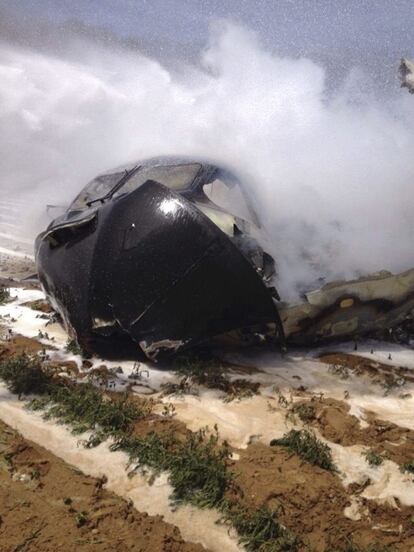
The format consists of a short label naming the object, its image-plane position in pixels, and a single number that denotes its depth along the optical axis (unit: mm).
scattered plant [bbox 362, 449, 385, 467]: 2855
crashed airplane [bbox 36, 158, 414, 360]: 3715
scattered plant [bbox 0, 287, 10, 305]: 5796
